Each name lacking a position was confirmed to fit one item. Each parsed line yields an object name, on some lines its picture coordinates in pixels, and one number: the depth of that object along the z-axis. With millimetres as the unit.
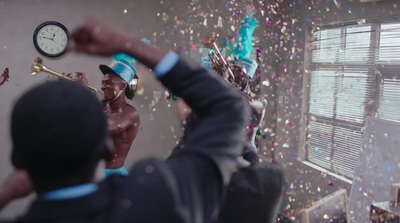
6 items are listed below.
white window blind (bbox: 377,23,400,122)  3121
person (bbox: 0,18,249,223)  527
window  3211
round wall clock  3980
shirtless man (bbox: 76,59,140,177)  2727
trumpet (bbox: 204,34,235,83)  2463
